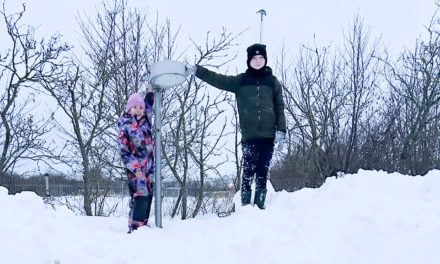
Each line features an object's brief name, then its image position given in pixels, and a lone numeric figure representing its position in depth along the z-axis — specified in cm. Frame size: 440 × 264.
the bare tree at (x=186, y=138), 816
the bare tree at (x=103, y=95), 789
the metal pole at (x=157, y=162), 466
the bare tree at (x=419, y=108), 934
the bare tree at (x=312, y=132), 788
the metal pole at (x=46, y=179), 1018
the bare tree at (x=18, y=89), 962
